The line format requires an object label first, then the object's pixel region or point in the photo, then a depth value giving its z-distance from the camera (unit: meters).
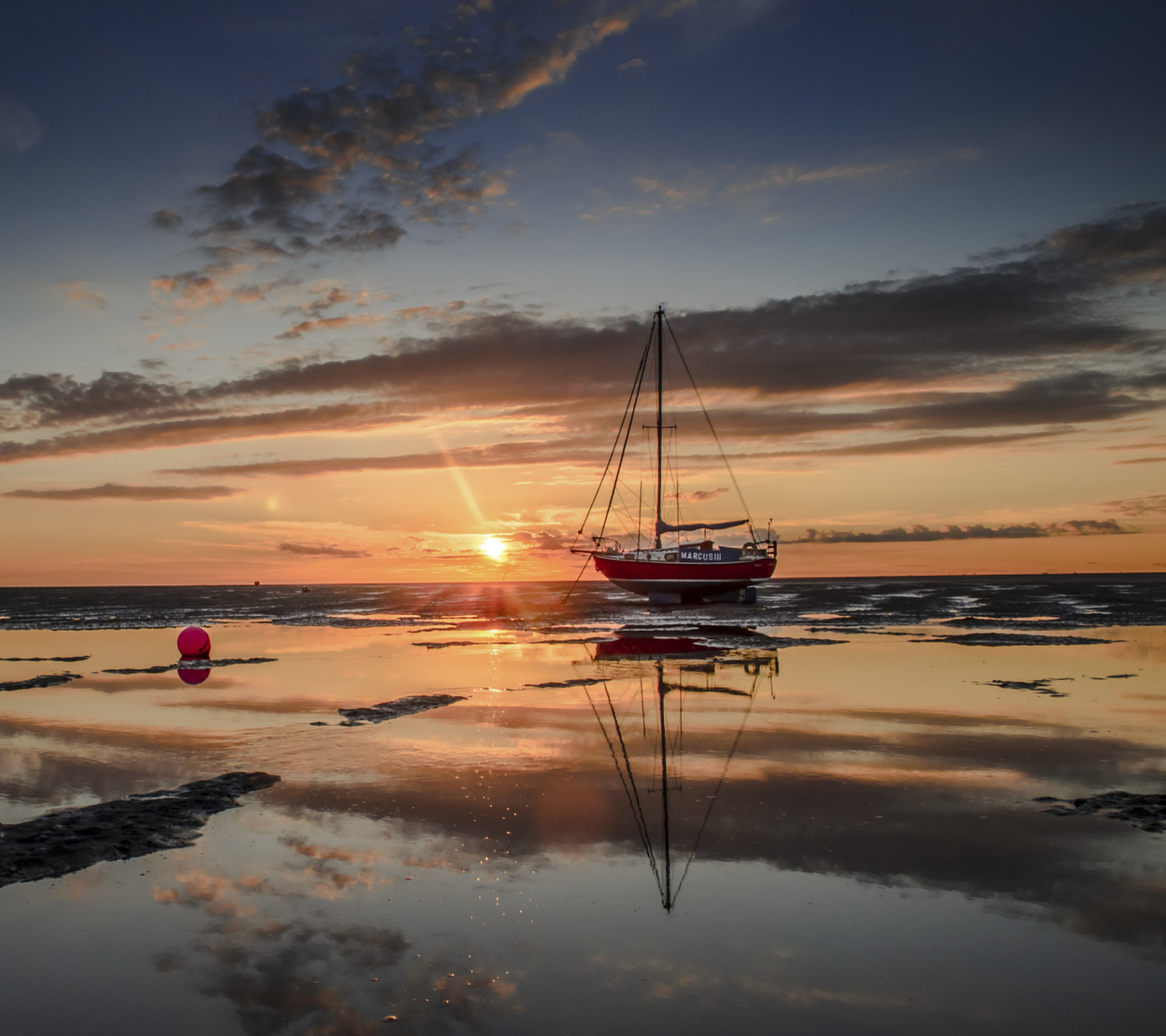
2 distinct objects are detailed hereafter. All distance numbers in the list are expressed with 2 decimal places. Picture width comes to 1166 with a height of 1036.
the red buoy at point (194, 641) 27.06
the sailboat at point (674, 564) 58.16
